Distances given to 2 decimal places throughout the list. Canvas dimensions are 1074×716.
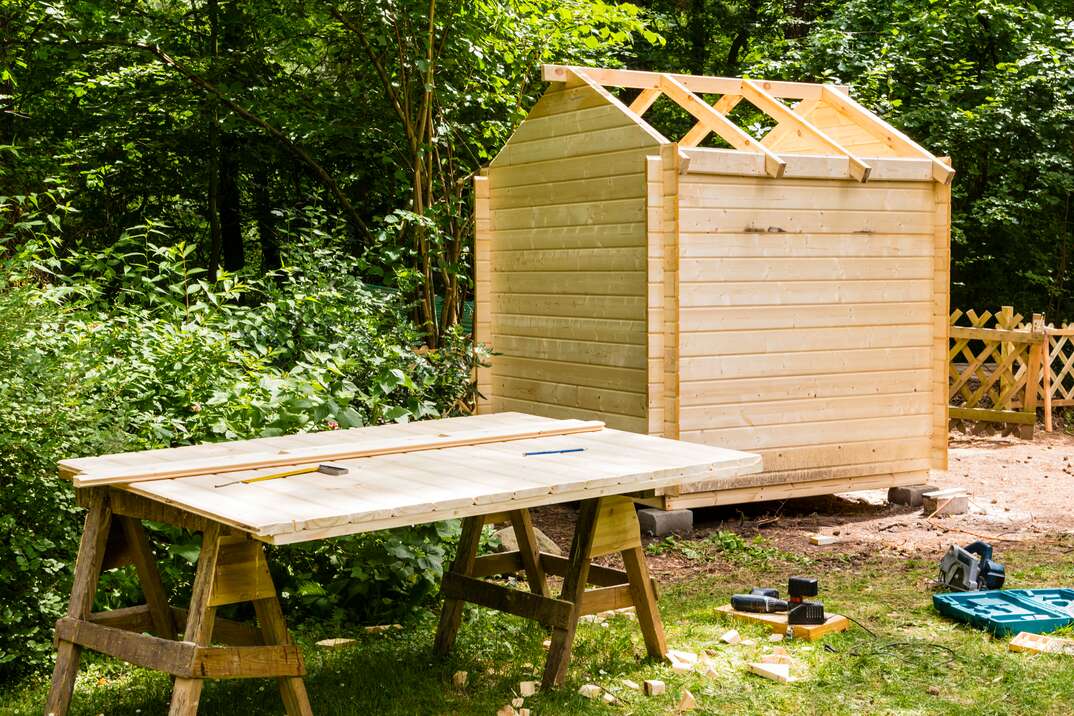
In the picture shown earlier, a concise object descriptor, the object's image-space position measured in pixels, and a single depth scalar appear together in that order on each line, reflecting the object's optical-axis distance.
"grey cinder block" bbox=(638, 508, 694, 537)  7.69
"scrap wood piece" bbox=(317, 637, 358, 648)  5.15
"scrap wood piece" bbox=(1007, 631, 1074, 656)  5.13
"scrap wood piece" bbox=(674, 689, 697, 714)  4.47
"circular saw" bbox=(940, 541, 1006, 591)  6.16
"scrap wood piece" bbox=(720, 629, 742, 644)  5.33
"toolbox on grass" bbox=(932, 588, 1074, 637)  5.42
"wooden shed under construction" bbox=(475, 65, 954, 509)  7.73
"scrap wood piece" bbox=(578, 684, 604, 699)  4.59
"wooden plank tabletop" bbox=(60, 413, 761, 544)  3.28
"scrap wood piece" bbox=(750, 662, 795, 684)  4.78
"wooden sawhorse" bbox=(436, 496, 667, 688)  4.63
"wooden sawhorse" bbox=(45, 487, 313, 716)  3.50
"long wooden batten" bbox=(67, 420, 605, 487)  3.71
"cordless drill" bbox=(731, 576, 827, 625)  5.67
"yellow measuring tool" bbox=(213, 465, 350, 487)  3.83
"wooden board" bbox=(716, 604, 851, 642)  5.36
